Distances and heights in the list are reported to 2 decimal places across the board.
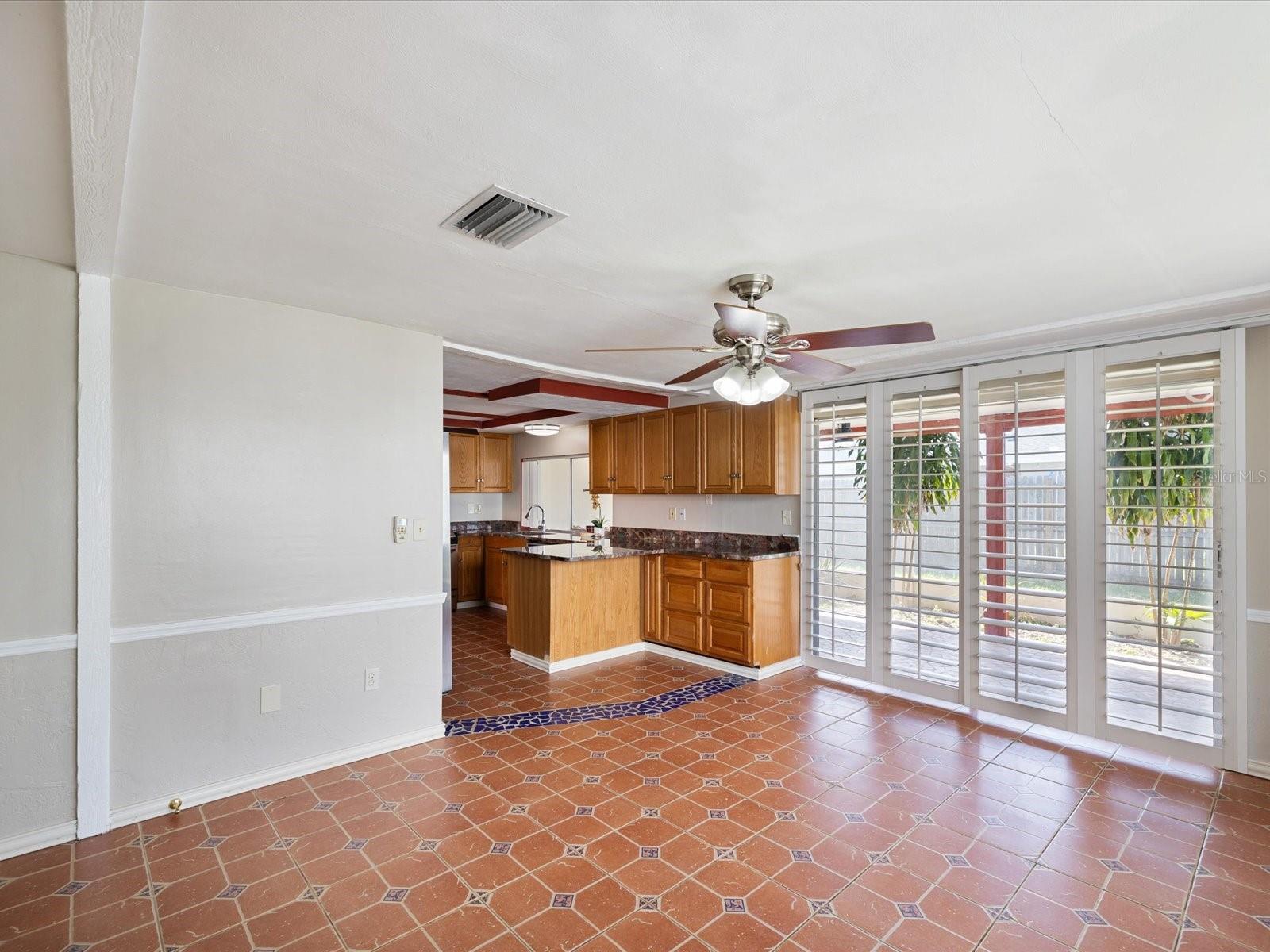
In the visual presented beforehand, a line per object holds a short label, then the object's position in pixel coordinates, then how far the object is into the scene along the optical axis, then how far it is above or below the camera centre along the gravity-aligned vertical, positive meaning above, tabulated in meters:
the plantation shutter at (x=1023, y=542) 3.60 -0.38
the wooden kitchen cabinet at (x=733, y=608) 4.73 -1.04
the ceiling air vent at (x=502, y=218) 1.97 +0.89
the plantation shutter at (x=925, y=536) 4.07 -0.39
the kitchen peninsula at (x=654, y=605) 4.79 -1.04
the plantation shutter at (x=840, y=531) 4.59 -0.39
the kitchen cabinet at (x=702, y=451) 4.93 +0.26
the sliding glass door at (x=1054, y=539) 3.19 -0.37
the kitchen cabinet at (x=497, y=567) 7.32 -1.05
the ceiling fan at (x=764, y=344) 2.42 +0.57
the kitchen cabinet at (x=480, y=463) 7.58 +0.23
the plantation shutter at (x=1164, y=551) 3.17 -0.39
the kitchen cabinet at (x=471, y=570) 7.38 -1.08
